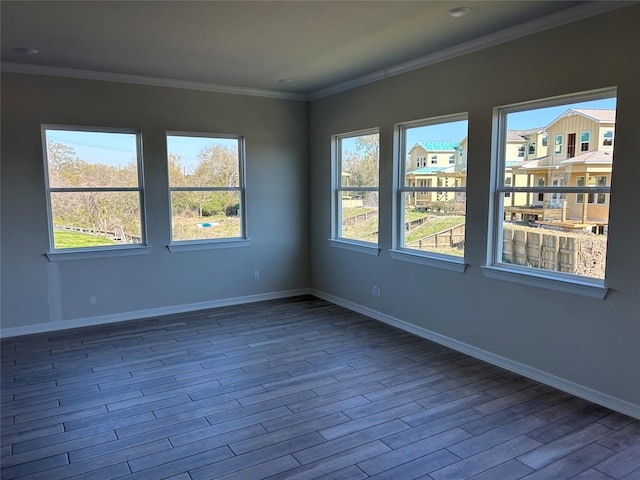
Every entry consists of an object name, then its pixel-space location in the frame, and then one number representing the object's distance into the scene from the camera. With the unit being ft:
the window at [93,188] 15.53
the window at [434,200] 13.62
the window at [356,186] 16.98
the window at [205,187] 17.54
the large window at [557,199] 10.19
